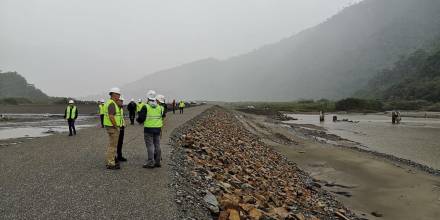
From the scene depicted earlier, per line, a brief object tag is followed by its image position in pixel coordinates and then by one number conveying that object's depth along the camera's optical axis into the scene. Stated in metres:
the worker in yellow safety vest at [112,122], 9.48
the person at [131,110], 24.69
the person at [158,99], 10.33
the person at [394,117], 55.25
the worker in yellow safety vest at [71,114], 18.50
